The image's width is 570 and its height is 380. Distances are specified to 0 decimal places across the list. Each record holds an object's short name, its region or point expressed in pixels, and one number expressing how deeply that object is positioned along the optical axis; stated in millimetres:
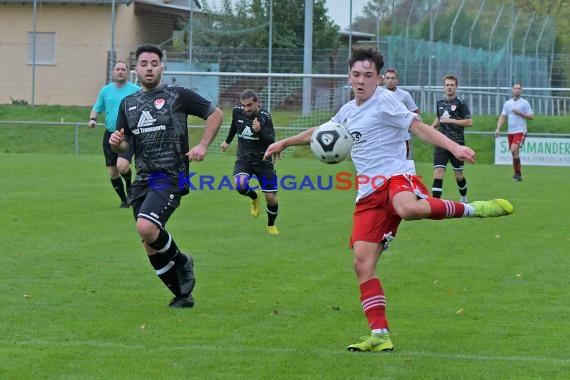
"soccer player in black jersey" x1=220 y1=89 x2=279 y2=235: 28953
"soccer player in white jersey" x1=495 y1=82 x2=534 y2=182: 49406
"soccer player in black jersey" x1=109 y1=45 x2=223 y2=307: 16453
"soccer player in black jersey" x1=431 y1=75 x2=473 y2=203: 35312
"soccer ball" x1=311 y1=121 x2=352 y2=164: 14398
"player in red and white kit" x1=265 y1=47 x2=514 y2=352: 13859
